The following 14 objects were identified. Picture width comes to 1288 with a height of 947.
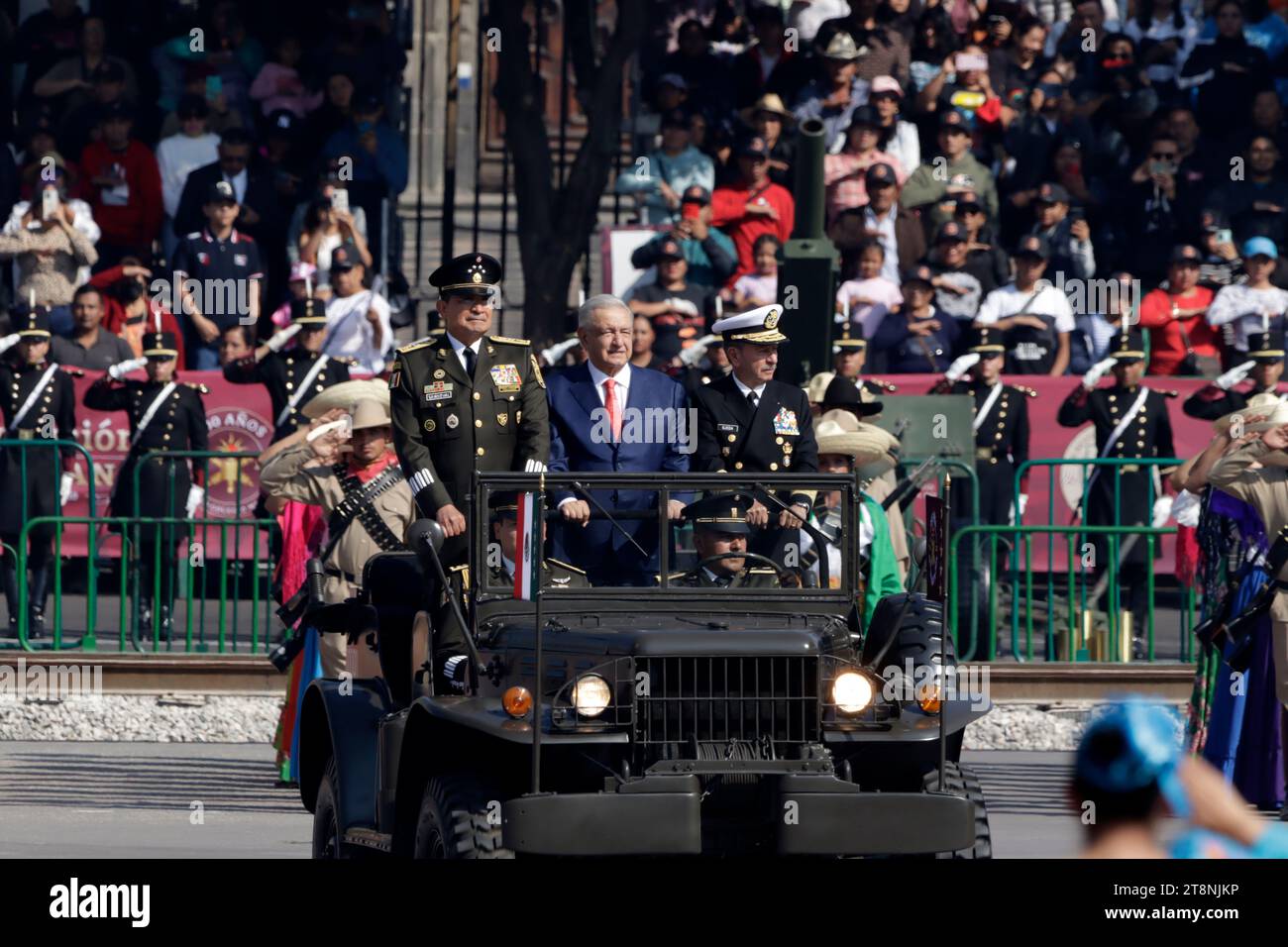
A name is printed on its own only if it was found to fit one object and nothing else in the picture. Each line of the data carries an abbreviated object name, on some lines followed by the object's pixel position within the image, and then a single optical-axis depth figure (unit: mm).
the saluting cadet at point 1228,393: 16891
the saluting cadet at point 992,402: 16500
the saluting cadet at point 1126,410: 16438
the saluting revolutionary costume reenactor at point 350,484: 11859
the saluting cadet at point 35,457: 14430
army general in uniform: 9914
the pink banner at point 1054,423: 16938
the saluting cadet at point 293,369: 16750
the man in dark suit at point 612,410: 9906
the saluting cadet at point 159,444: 14416
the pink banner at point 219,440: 15469
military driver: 8586
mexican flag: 8305
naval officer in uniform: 10547
